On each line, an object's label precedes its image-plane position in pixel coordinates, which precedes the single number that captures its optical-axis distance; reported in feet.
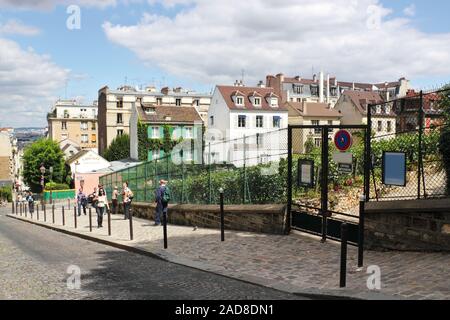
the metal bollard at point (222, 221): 38.04
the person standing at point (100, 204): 59.06
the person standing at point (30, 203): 107.39
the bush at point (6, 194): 225.39
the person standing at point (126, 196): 62.95
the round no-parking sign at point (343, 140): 35.14
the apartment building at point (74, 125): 319.47
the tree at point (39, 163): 229.04
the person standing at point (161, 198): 50.88
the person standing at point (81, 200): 98.65
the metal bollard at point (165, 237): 37.37
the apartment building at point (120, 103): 243.81
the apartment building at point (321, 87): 273.95
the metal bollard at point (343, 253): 23.16
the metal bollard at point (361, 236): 27.22
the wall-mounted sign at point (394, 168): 30.58
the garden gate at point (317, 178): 34.50
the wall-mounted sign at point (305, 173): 37.50
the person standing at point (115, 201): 83.56
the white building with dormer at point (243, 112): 198.70
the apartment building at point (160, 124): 200.64
